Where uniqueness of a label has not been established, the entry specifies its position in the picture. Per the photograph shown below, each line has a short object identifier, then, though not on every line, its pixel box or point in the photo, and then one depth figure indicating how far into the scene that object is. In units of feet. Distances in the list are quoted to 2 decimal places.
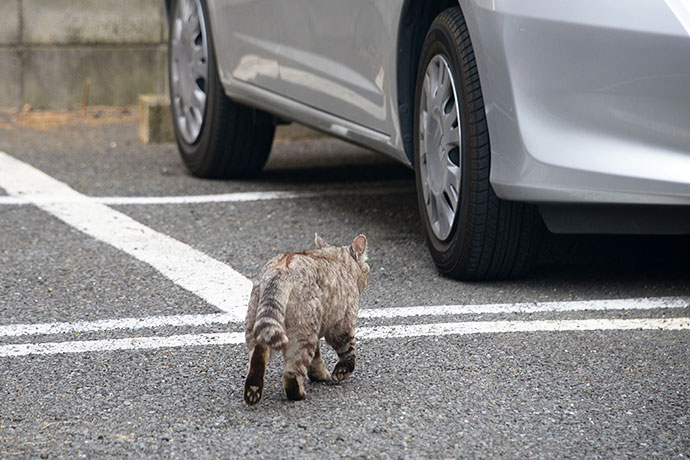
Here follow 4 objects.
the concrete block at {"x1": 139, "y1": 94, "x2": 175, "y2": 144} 51.78
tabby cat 19.16
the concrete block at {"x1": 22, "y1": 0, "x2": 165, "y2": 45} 58.75
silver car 24.21
